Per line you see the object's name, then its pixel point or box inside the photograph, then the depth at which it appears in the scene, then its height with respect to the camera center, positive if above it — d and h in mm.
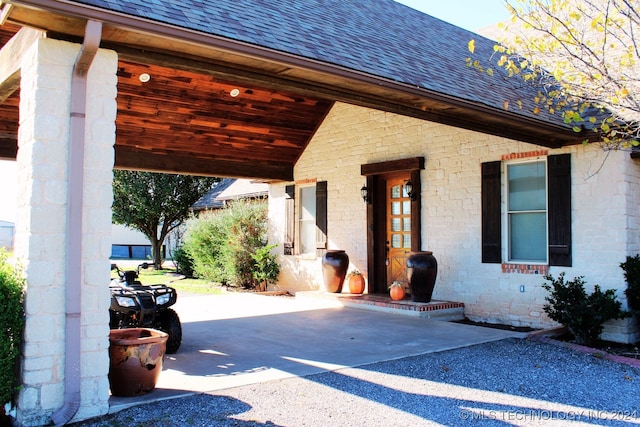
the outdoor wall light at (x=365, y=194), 10828 +806
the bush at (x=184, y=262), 18406 -955
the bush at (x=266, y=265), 12961 -739
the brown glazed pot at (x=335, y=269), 10781 -685
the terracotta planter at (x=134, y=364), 4480 -1078
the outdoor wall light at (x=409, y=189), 10008 +840
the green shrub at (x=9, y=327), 3840 -669
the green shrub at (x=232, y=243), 13461 -218
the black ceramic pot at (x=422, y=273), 8977 -640
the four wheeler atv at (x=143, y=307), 5703 -768
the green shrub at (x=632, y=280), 7148 -595
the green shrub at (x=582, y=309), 6961 -961
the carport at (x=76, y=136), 3938 +746
